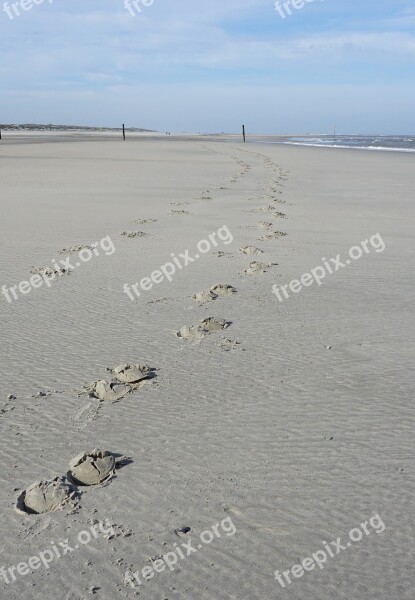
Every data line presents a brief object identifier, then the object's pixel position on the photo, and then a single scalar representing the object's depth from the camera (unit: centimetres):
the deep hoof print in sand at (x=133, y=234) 795
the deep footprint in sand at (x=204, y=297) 526
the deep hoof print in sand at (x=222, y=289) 547
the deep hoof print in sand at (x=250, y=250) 709
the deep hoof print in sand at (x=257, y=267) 621
